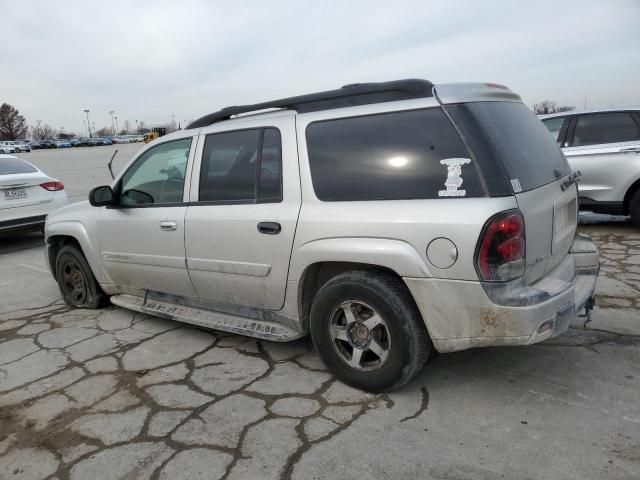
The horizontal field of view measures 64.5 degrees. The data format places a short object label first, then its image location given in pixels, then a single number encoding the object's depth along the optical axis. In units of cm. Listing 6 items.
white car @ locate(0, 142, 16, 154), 5546
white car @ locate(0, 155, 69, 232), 764
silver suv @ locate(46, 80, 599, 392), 258
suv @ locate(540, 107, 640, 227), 677
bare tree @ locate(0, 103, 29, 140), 9712
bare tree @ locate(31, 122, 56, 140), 11331
